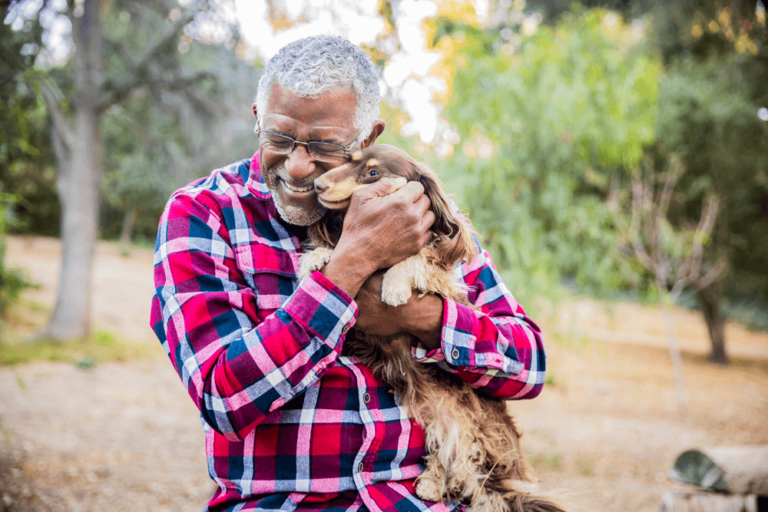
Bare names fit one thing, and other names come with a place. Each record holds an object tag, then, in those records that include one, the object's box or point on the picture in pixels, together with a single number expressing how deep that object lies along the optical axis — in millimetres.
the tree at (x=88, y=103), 9578
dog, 1656
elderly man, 1330
